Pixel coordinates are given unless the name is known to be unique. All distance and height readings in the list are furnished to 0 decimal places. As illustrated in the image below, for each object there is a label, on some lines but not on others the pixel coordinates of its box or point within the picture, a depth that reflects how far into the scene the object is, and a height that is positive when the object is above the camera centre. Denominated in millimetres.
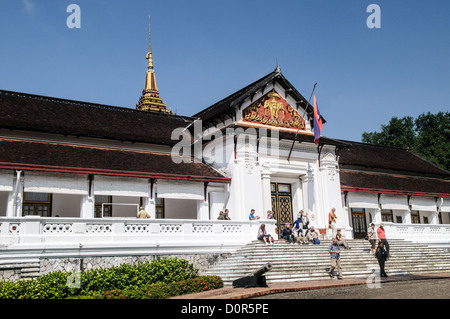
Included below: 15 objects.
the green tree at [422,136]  44656 +10039
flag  24427 +5716
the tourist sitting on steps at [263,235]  19922 +272
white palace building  17734 +3010
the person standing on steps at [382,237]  18594 +23
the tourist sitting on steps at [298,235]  20814 +243
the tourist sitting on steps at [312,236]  21281 +174
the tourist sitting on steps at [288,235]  20844 +266
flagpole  24109 +5113
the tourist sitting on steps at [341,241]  20273 -83
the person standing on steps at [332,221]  23336 +879
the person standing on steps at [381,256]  17953 -673
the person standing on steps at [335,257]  17312 -625
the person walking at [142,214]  19125 +1253
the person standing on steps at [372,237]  20795 +40
